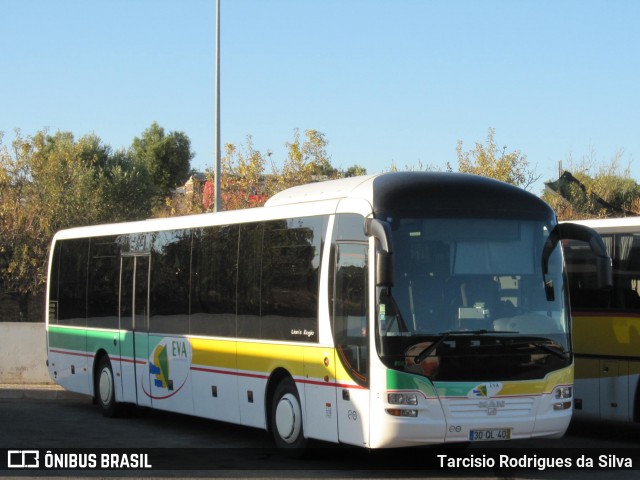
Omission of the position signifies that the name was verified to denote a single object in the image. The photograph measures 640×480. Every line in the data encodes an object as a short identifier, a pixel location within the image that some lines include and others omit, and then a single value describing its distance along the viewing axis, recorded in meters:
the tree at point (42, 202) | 42.72
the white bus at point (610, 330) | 14.97
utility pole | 26.43
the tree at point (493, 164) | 43.25
